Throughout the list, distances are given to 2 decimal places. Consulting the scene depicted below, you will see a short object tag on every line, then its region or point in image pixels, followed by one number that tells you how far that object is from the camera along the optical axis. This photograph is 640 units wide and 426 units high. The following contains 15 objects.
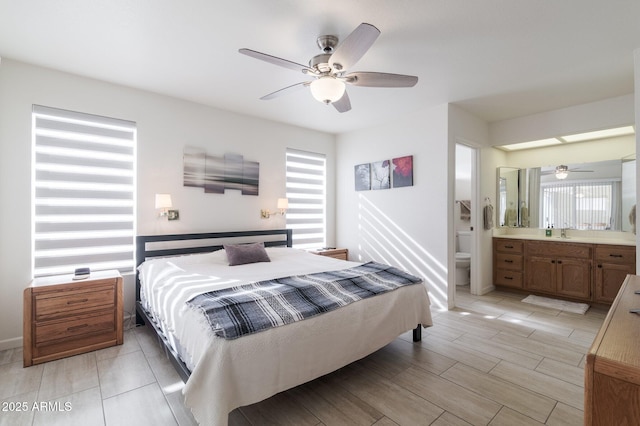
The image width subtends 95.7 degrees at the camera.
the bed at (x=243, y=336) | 1.53
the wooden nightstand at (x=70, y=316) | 2.42
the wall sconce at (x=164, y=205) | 3.32
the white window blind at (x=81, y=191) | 2.87
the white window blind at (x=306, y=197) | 4.83
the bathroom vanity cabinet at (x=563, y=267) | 3.62
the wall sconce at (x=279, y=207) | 4.39
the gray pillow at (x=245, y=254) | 3.39
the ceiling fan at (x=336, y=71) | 1.87
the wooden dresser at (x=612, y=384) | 0.80
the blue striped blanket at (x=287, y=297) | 1.68
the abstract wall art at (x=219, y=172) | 3.74
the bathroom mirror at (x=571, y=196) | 3.93
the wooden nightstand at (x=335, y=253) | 4.66
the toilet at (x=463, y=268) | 4.96
